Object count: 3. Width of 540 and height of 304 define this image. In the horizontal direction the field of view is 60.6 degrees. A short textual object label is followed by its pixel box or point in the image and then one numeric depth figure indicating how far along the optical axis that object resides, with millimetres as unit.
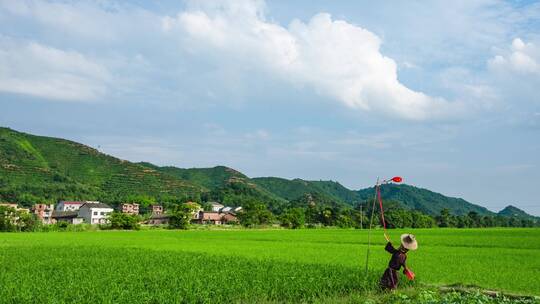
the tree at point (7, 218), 68688
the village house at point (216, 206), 158800
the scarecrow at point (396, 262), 12875
